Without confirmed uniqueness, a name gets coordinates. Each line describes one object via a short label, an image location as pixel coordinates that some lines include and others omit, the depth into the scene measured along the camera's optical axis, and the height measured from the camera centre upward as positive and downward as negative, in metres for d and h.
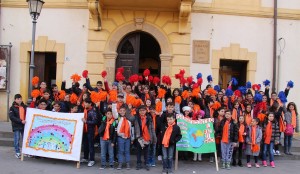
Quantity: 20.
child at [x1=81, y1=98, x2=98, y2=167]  7.82 -0.93
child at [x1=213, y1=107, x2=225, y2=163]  8.22 -0.76
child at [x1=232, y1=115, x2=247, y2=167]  8.06 -1.15
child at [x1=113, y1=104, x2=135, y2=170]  7.57 -1.03
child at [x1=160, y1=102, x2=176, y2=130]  7.74 -0.52
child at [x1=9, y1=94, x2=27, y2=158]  8.12 -0.75
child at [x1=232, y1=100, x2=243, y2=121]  8.66 -0.53
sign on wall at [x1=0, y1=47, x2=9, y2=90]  11.93 +0.72
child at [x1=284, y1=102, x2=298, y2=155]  9.27 -0.80
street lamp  9.04 +2.09
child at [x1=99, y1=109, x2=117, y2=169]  7.56 -1.06
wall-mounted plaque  11.78 +1.37
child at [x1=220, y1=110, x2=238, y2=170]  7.93 -1.10
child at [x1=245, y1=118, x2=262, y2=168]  8.11 -1.15
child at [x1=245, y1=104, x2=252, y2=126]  8.36 -0.59
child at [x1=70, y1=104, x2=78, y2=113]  8.02 -0.50
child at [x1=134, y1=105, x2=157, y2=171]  7.64 -0.98
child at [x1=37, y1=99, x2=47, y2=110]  8.26 -0.42
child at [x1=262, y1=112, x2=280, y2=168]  8.30 -1.11
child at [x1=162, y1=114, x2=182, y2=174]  7.30 -1.11
